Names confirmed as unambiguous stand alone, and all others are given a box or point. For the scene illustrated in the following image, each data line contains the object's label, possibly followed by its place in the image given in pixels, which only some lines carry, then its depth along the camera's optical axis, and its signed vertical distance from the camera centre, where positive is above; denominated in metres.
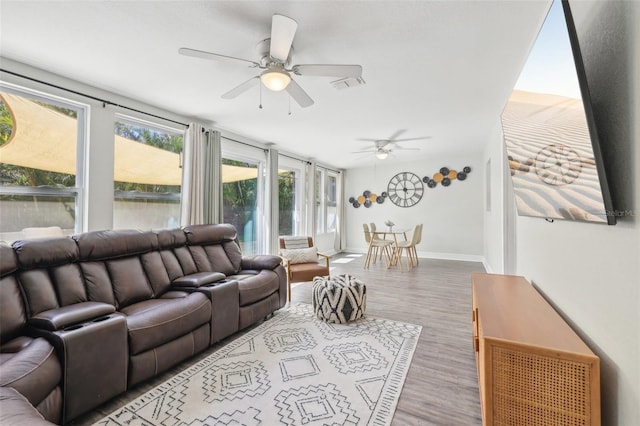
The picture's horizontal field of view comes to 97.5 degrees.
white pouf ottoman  3.03 -0.93
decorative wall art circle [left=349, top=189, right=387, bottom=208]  7.75 +0.48
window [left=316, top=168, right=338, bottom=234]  7.40 +0.42
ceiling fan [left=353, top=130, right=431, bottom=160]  4.88 +1.35
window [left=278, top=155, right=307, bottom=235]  6.01 +0.42
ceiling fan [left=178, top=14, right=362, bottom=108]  1.77 +1.04
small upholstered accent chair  3.87 -0.67
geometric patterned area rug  1.69 -1.20
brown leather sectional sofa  1.49 -0.73
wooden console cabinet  1.10 -0.65
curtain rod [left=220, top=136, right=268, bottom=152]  4.39 +1.21
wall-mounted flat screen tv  1.06 +0.40
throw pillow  4.24 -0.61
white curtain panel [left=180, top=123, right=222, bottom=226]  3.64 +0.51
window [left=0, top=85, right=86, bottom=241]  2.42 +0.46
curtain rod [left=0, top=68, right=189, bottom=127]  2.37 +1.17
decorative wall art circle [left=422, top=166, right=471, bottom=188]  6.66 +0.98
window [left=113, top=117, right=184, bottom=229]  3.21 +0.48
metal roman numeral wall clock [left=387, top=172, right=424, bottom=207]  7.27 +0.71
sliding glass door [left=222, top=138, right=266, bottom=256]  4.61 +0.39
